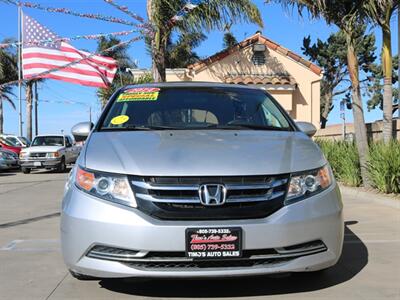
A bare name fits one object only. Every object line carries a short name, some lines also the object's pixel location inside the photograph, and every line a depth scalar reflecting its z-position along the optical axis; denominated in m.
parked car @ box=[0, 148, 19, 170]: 22.53
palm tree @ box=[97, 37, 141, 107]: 37.04
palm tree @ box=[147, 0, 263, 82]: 17.09
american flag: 20.88
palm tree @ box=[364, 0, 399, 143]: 11.34
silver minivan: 3.94
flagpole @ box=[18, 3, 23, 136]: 32.03
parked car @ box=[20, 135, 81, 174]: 21.55
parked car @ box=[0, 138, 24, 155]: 26.09
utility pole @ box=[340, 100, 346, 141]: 15.59
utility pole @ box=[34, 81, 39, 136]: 45.73
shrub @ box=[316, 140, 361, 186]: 12.55
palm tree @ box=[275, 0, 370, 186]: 11.70
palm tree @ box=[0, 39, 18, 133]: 39.28
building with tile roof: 25.31
